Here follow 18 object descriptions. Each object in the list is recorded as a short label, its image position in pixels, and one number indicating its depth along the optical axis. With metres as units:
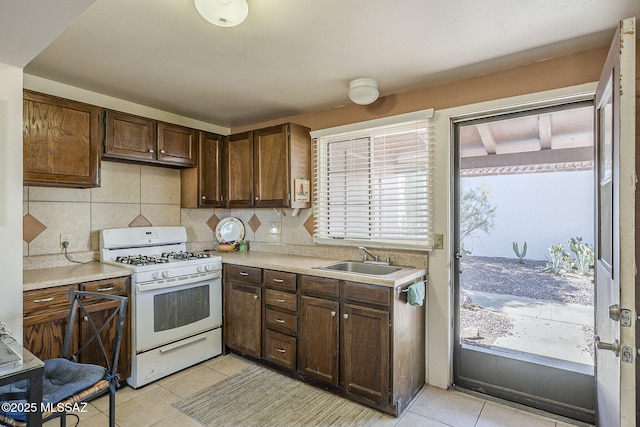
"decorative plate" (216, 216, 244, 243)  3.89
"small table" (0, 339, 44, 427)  1.13
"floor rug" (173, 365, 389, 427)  2.19
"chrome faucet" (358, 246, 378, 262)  2.92
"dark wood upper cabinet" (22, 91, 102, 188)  2.31
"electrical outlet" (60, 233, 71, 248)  2.75
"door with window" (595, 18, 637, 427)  1.05
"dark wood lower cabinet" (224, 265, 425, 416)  2.26
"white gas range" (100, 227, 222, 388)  2.59
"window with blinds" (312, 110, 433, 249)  2.71
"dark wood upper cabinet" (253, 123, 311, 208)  3.18
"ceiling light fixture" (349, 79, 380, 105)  2.58
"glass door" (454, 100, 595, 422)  2.22
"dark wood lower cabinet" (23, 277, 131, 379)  2.11
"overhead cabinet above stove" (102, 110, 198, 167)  2.79
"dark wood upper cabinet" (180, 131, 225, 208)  3.47
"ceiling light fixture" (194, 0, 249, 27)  1.54
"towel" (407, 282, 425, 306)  2.33
